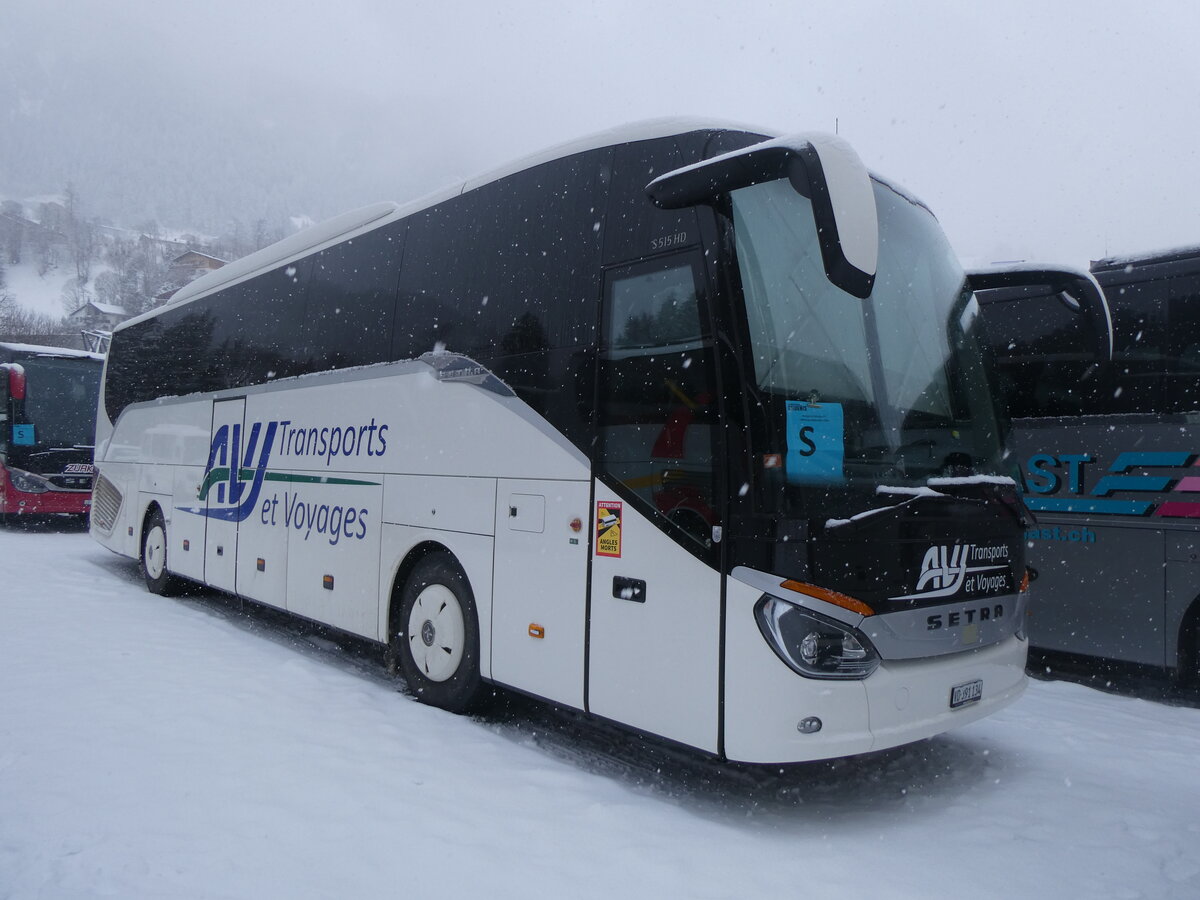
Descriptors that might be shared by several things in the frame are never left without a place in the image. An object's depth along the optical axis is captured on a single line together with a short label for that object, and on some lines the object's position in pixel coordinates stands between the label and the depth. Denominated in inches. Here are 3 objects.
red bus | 657.6
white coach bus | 148.2
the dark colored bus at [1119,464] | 241.0
